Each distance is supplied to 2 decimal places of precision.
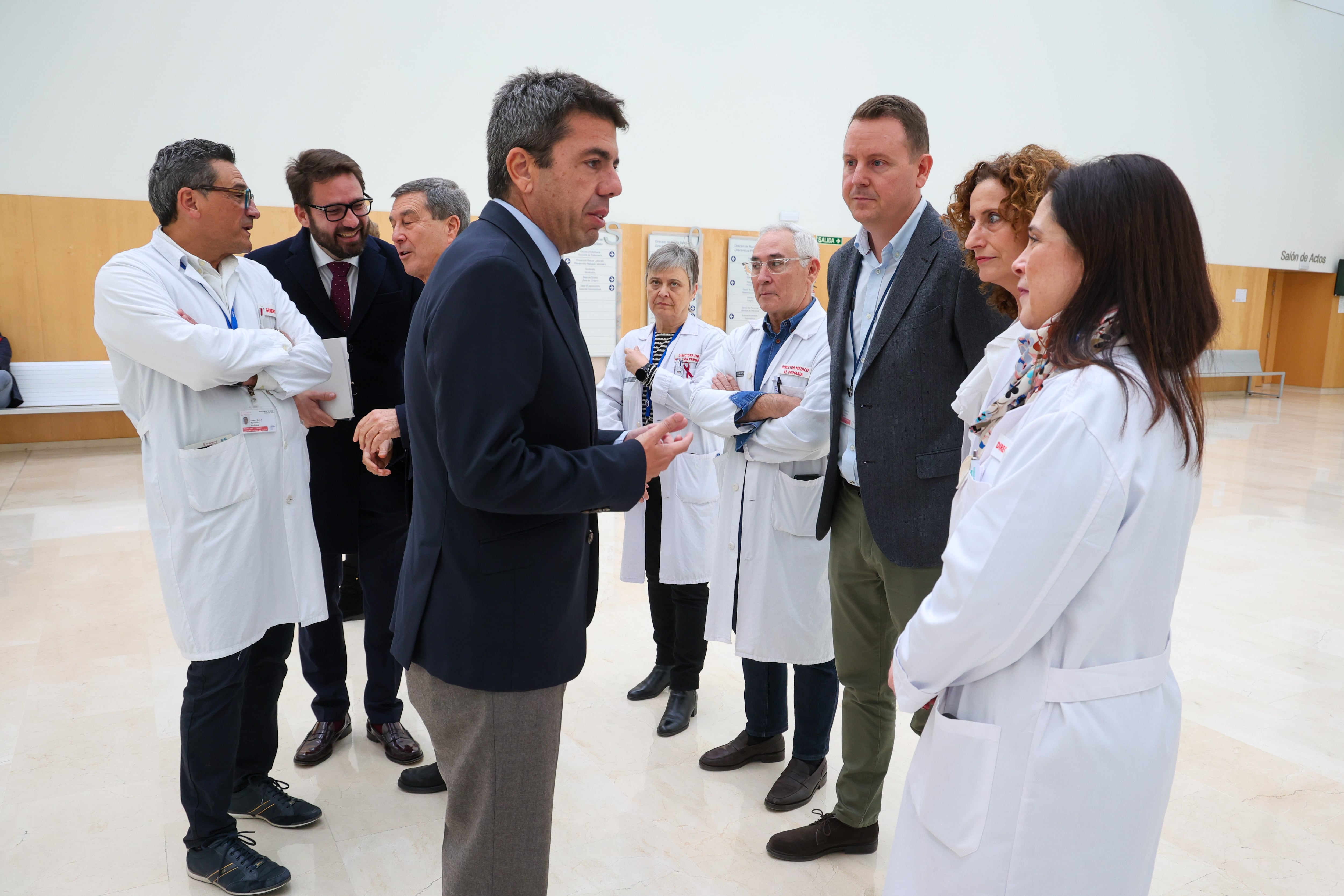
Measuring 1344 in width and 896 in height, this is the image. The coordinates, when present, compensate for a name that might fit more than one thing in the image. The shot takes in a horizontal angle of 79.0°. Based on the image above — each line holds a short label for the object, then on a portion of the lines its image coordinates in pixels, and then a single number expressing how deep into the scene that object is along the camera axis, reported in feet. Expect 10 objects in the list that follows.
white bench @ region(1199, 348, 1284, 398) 47.78
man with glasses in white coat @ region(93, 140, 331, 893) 6.88
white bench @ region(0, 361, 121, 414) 24.52
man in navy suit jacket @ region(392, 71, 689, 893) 4.49
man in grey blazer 6.89
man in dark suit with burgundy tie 9.16
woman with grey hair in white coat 10.98
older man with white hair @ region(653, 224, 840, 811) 8.78
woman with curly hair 5.93
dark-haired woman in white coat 3.69
